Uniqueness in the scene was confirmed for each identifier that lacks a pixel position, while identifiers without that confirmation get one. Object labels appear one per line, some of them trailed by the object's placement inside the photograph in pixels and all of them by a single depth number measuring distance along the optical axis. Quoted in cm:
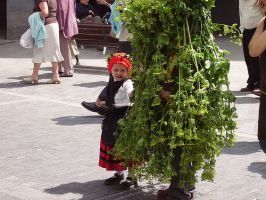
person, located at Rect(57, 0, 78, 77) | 1225
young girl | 614
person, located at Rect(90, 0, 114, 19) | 1847
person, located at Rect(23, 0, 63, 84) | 1153
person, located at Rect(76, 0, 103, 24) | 1719
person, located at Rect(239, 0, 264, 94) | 1066
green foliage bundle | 520
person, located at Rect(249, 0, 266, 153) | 483
